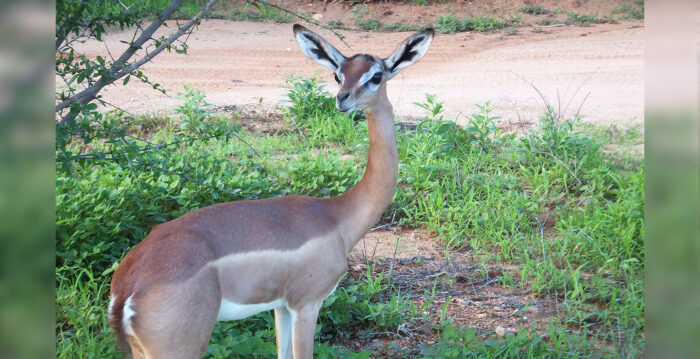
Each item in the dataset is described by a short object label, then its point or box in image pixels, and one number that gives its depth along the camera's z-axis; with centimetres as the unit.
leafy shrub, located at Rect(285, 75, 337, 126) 1307
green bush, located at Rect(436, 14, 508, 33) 2345
